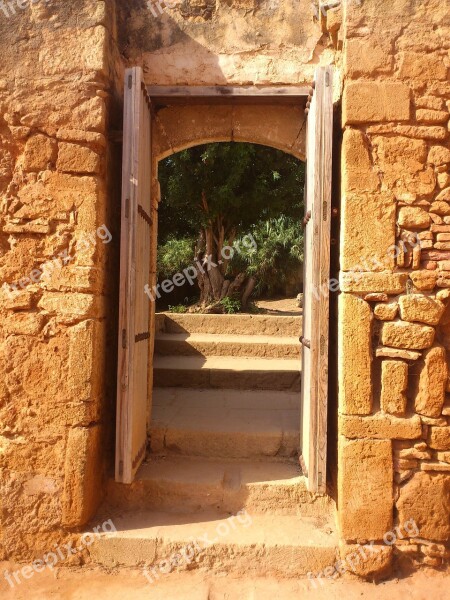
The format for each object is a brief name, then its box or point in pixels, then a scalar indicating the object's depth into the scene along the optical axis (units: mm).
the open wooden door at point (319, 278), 3166
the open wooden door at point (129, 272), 3283
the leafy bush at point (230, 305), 10805
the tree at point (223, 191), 9602
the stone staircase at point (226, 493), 3080
